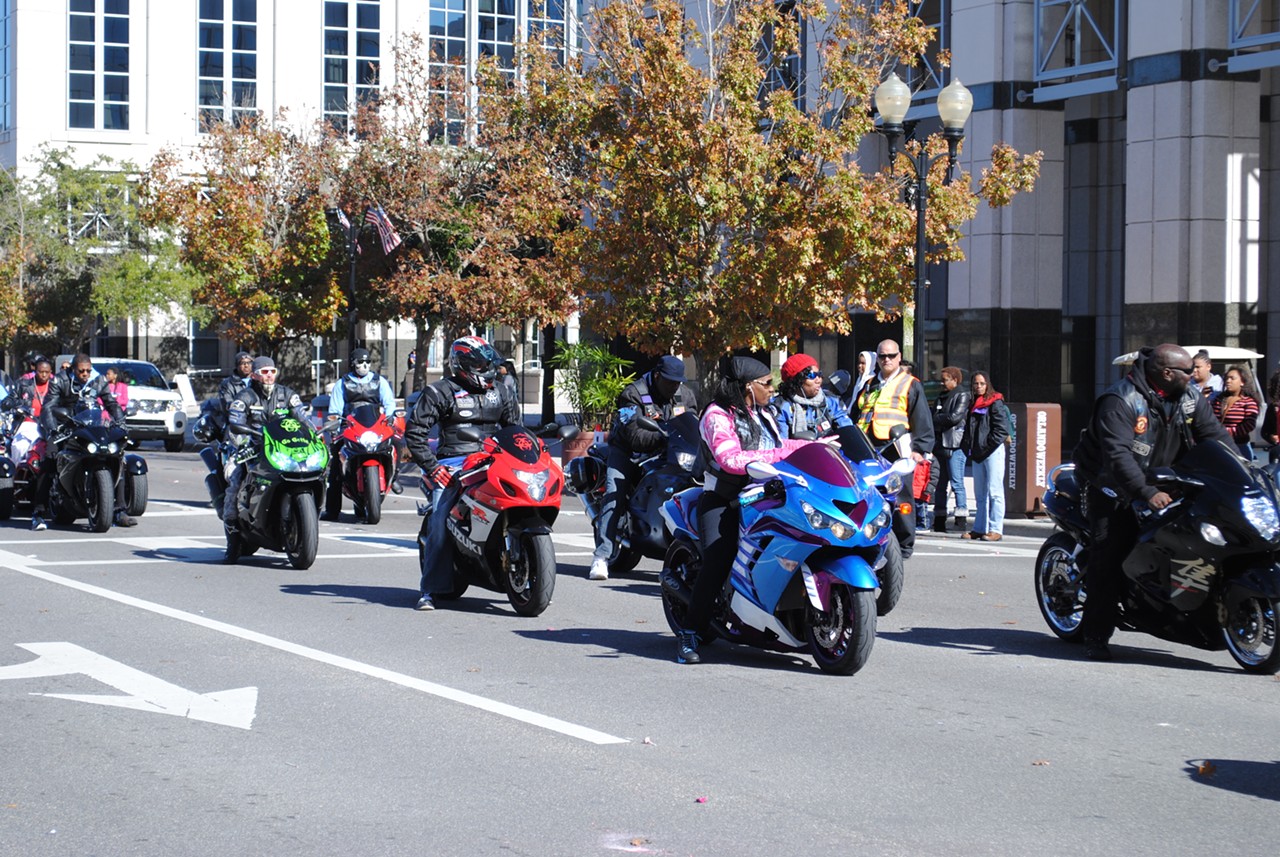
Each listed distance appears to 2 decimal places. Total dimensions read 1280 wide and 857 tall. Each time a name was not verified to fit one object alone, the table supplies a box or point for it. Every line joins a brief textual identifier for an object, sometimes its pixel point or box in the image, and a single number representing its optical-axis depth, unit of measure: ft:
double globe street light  67.72
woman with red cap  33.09
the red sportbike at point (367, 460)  62.23
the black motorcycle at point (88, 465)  56.54
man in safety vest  47.62
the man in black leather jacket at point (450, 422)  38.17
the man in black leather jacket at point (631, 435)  43.06
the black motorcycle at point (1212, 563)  29.12
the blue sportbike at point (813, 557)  28.53
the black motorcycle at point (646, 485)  42.60
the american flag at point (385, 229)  112.47
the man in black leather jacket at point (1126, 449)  30.45
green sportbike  45.62
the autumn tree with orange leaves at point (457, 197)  114.11
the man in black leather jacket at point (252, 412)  47.73
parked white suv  115.14
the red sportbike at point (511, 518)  35.91
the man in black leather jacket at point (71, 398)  57.67
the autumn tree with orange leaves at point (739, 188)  77.46
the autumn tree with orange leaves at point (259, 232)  128.67
